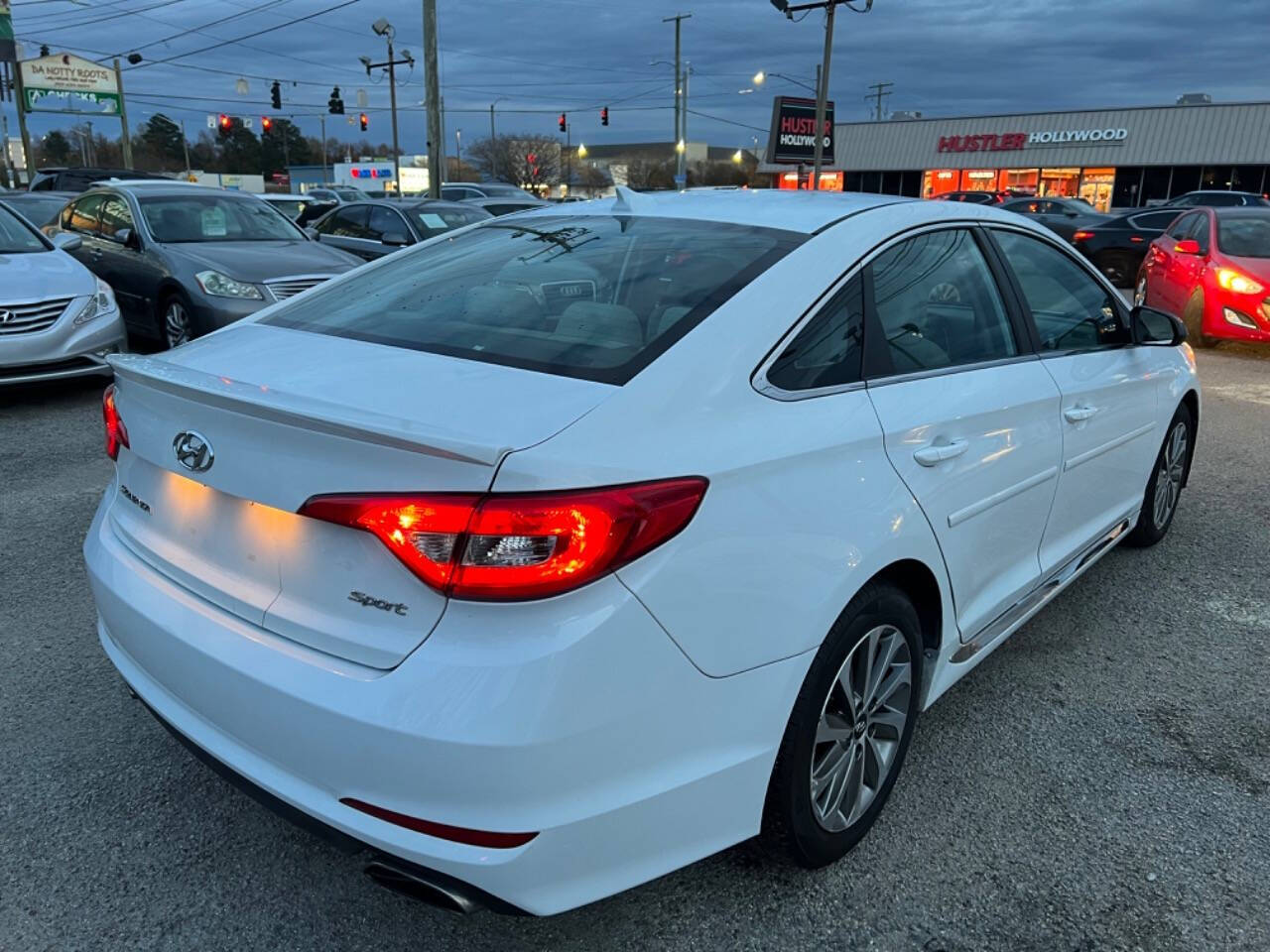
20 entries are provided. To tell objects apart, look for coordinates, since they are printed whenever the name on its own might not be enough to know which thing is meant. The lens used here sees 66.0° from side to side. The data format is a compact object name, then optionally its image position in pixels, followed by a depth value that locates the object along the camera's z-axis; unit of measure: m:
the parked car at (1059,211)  19.56
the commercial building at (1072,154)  41.16
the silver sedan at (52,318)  6.68
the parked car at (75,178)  18.53
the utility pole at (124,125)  46.53
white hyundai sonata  1.72
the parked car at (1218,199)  22.17
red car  9.50
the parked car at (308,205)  22.83
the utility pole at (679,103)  40.96
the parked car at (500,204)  14.78
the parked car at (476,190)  21.33
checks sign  49.25
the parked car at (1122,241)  16.70
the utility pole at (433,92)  18.84
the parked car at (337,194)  30.53
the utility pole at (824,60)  24.42
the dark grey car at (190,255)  7.91
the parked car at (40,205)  13.77
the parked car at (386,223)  11.70
